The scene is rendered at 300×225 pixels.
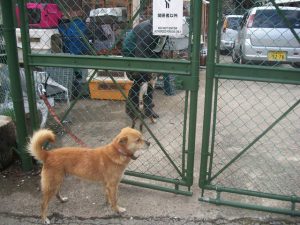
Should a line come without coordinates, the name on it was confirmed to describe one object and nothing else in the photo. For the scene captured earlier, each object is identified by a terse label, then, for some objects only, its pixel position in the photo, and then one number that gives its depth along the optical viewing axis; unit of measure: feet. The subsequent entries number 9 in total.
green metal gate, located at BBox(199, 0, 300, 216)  10.00
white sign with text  10.12
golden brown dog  10.58
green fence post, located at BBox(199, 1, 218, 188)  9.91
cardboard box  24.45
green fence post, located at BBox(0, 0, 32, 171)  12.01
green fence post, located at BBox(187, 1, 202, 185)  9.98
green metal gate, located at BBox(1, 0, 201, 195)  10.73
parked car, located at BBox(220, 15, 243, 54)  39.27
